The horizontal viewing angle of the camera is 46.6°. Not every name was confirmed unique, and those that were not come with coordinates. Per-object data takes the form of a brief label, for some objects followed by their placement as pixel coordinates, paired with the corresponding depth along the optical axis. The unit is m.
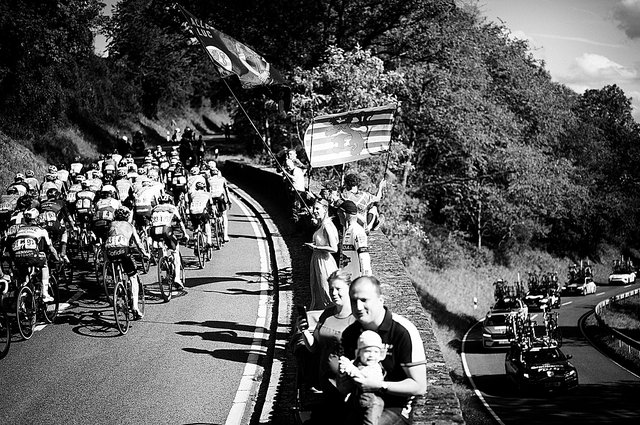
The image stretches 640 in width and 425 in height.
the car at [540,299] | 53.78
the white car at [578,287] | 65.56
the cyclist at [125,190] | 18.23
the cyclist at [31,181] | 19.81
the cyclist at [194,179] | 18.03
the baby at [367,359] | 5.03
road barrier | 40.21
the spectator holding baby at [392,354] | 5.16
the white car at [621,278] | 72.50
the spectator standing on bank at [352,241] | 9.72
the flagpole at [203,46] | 13.41
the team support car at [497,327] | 41.00
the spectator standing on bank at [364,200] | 12.38
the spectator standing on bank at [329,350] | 6.18
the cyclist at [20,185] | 18.05
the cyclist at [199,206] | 16.92
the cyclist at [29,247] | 12.34
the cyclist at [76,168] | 24.44
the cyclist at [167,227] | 13.97
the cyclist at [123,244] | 12.27
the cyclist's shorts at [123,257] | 12.26
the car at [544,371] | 31.11
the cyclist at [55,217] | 15.13
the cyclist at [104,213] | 15.36
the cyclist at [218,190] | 19.41
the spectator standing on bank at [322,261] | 9.69
